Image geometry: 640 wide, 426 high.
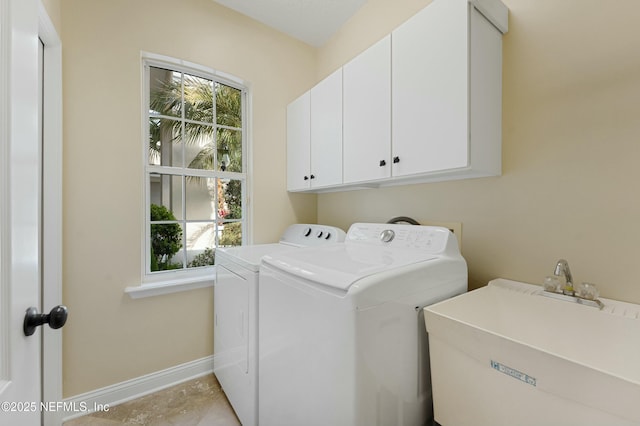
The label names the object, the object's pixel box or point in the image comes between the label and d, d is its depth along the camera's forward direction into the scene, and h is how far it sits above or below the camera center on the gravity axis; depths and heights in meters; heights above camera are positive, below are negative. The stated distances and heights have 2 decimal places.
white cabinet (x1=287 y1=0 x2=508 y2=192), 1.16 +0.58
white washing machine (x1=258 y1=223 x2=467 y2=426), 0.87 -0.43
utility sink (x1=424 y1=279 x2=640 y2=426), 0.64 -0.44
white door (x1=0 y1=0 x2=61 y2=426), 0.55 +0.01
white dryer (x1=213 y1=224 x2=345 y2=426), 1.39 -0.61
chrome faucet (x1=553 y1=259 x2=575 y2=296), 1.06 -0.24
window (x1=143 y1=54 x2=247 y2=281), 1.95 +0.39
